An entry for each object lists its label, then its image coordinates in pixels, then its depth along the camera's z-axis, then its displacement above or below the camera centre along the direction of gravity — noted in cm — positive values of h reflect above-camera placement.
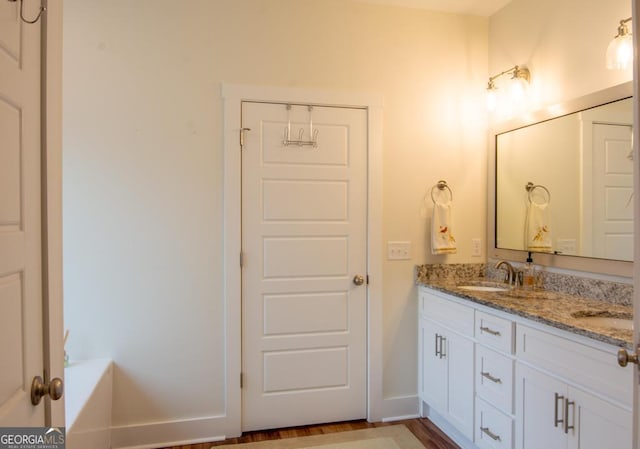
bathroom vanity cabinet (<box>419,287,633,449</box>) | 154 -77
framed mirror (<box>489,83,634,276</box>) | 202 +18
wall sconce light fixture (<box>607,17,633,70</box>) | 192 +79
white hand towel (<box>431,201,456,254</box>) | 282 -10
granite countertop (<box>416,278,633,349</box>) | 154 -44
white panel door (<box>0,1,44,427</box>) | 88 -1
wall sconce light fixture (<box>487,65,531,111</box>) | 263 +86
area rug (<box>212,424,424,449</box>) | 247 -138
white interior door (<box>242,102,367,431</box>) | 263 -33
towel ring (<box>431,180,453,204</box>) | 291 +21
